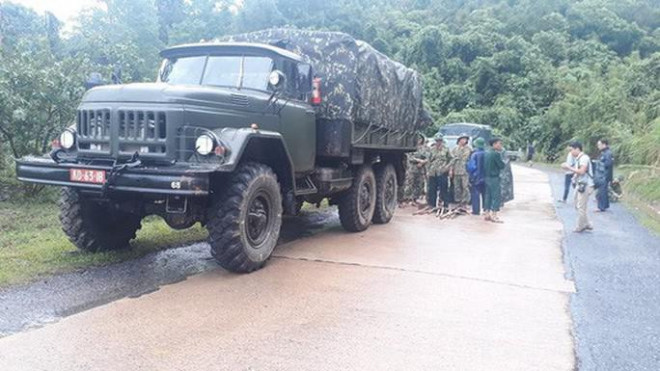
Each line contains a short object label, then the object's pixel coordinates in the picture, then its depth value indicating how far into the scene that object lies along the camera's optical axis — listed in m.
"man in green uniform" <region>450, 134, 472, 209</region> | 12.68
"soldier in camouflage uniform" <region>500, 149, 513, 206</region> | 13.15
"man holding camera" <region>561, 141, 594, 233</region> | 10.18
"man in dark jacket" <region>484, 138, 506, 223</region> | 11.20
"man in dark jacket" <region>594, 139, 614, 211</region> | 12.99
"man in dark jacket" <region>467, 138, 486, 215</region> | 11.79
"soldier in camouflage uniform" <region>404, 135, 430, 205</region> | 13.41
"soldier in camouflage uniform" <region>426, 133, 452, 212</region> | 12.72
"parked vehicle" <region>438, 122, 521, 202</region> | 21.26
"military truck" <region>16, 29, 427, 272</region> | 5.62
